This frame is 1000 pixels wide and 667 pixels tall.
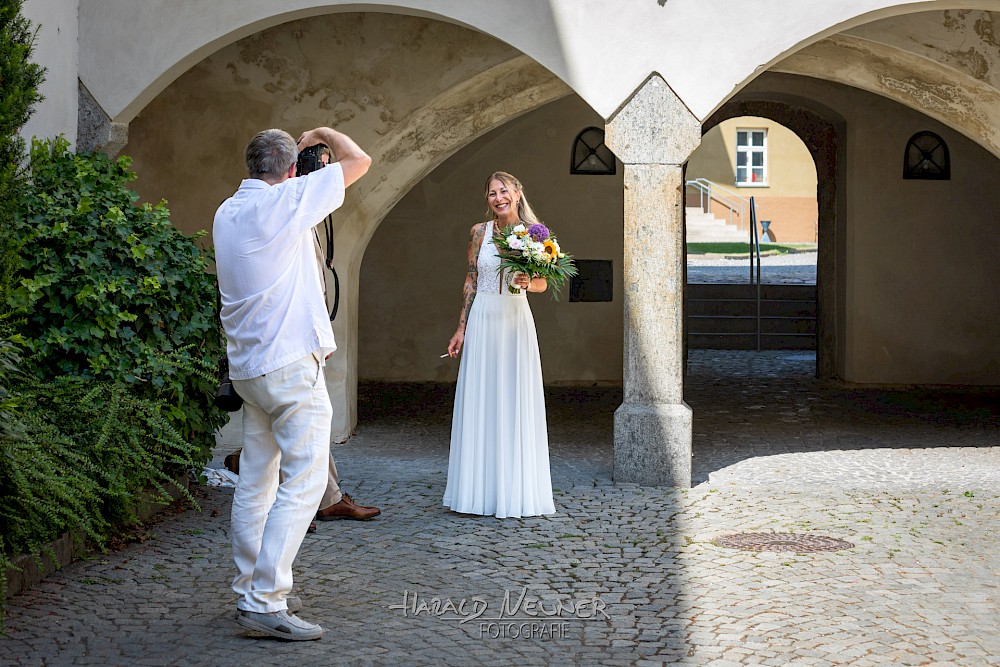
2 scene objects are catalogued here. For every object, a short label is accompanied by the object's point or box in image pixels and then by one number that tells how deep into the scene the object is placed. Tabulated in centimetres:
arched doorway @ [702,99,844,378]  1362
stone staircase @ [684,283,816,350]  1808
